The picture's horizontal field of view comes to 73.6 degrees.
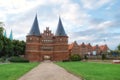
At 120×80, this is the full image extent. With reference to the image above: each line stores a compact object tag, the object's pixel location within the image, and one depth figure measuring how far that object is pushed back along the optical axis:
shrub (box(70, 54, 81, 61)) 25.65
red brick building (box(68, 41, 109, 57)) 34.17
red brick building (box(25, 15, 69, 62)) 26.75
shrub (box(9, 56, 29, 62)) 22.61
